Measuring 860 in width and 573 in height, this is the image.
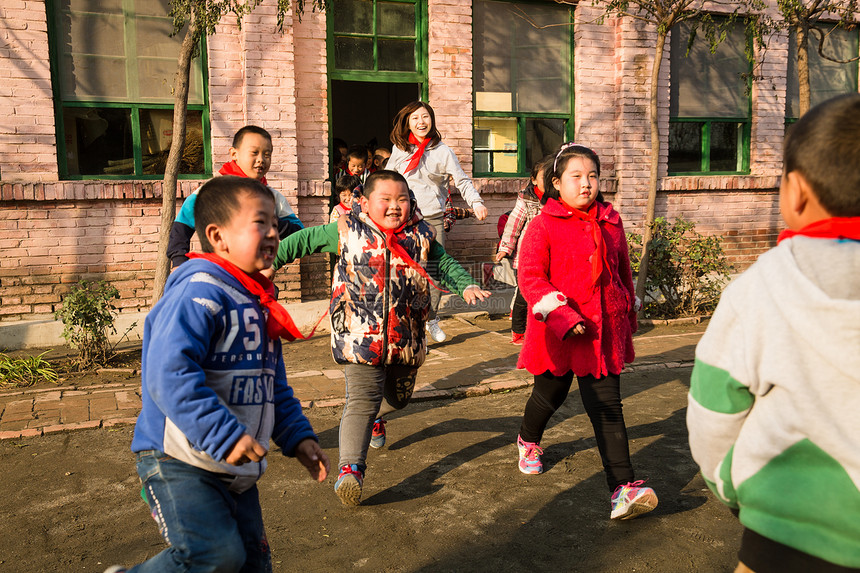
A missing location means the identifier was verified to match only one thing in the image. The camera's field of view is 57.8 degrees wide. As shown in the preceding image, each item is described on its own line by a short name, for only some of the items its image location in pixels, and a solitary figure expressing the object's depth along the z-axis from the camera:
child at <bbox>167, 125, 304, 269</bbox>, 4.66
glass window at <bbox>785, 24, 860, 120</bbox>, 11.55
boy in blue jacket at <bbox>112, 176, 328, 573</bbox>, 2.16
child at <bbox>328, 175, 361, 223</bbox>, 8.73
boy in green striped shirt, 1.75
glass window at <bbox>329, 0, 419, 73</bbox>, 9.06
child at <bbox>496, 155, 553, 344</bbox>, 7.26
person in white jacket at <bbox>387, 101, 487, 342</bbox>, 7.42
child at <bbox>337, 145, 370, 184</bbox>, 9.23
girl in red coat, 3.86
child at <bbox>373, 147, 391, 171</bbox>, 9.58
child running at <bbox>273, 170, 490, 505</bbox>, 3.99
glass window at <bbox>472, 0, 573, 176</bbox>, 9.77
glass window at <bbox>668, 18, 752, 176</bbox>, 10.73
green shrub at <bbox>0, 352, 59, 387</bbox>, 6.38
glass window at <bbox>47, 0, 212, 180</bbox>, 8.00
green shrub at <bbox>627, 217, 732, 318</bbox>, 8.98
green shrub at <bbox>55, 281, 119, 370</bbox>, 6.66
